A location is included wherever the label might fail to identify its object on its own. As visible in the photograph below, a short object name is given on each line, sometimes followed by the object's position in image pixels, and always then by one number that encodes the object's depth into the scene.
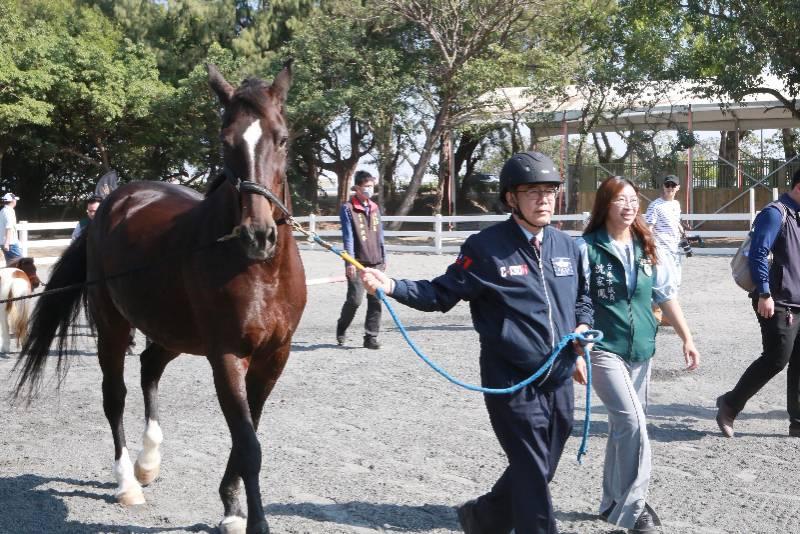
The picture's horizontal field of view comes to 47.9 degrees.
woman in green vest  4.20
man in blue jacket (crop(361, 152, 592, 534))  3.49
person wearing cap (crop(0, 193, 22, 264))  12.65
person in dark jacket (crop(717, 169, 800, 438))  5.94
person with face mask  9.79
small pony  9.88
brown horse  4.16
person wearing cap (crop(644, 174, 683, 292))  9.82
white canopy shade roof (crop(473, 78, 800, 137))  26.05
